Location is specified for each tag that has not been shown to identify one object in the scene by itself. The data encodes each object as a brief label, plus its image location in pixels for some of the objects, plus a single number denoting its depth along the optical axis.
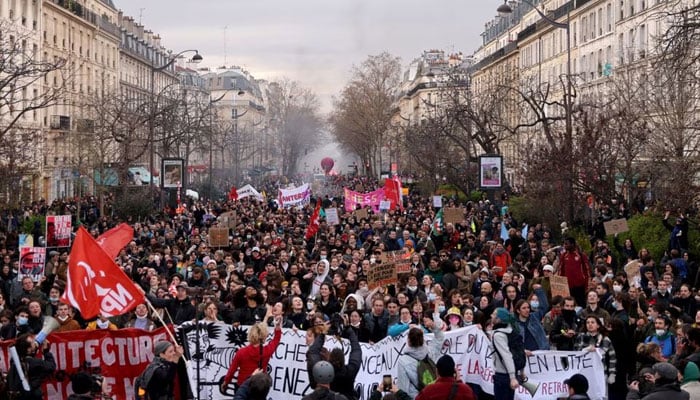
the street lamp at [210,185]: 64.28
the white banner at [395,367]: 12.56
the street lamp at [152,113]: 44.88
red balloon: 144.75
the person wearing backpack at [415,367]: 11.06
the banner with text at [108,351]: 12.42
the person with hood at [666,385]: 9.11
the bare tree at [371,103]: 117.12
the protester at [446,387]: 8.75
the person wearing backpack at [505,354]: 12.12
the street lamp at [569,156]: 30.50
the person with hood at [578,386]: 8.99
